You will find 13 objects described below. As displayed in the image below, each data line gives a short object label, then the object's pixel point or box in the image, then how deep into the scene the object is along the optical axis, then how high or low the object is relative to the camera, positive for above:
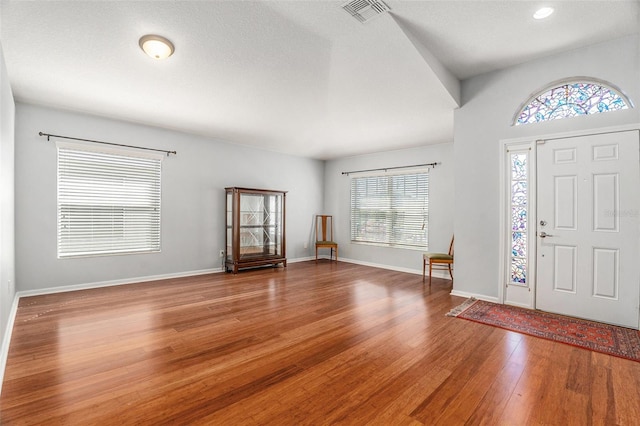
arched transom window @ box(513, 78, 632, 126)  3.15 +1.21
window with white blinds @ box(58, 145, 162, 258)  4.27 +0.12
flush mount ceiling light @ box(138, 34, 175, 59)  2.66 +1.48
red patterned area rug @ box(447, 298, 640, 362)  2.61 -1.14
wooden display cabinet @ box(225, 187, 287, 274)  5.66 -0.33
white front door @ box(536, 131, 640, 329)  3.02 -0.17
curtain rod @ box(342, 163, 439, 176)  5.91 +0.92
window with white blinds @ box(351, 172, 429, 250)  6.09 +0.03
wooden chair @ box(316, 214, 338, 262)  7.59 -0.42
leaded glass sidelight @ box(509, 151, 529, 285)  3.65 -0.03
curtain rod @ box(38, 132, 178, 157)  4.08 +1.01
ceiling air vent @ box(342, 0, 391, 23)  2.42 +1.65
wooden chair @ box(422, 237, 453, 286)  4.86 -0.76
